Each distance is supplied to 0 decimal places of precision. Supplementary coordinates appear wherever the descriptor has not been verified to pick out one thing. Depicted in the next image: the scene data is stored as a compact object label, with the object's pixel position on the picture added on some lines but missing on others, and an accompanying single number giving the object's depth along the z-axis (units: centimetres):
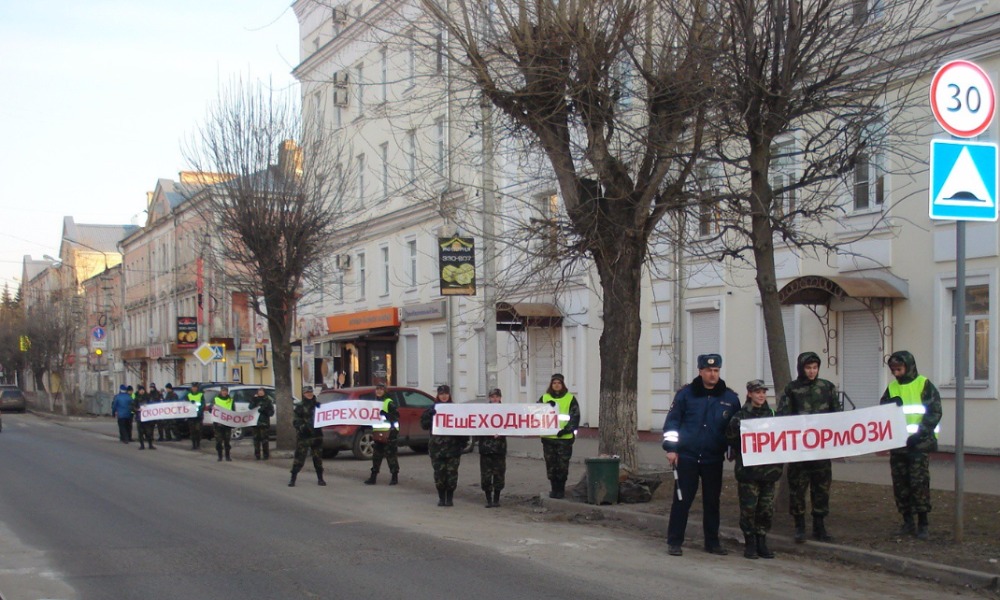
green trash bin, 1305
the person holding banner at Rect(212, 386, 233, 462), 2294
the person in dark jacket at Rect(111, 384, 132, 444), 2931
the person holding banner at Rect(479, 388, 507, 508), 1415
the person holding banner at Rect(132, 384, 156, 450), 2716
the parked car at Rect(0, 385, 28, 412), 6259
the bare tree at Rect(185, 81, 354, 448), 2439
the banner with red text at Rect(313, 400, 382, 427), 1769
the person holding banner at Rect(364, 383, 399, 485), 1666
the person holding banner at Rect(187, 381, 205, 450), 2603
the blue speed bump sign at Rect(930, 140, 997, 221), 925
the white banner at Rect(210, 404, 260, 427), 2283
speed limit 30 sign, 920
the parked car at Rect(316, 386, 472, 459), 2134
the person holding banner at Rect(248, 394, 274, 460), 2125
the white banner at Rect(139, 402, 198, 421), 2627
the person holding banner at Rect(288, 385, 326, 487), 1730
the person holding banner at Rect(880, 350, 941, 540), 982
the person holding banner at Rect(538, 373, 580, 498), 1391
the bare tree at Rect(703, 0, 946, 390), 1055
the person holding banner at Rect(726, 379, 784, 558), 974
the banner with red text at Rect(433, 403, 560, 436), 1403
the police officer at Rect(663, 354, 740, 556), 993
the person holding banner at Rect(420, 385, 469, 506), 1434
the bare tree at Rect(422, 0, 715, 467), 1259
